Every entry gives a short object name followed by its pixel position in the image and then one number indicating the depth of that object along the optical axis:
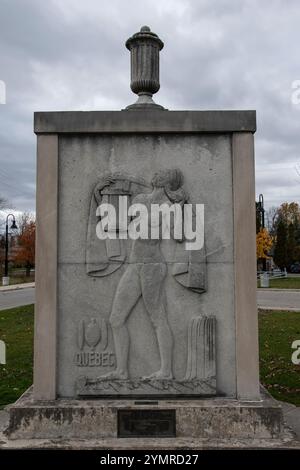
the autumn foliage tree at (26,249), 44.23
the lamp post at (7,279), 34.50
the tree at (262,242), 37.70
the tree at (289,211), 69.30
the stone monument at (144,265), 4.53
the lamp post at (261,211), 42.62
